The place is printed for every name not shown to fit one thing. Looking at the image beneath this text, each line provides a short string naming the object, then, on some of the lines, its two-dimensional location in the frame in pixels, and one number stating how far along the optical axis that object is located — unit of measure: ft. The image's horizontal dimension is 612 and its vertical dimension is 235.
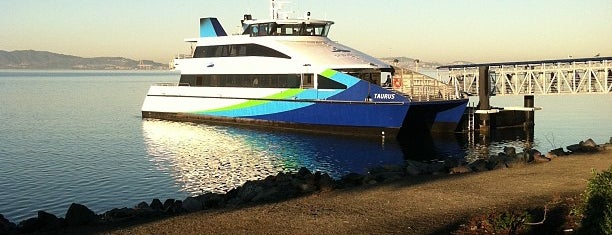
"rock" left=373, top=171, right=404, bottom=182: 51.71
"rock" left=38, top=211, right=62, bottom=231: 38.80
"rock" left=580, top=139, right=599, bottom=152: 68.46
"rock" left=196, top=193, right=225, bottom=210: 44.75
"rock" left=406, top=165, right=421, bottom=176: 55.51
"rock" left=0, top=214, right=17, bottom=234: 39.42
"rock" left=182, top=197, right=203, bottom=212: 42.75
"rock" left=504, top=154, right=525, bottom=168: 56.37
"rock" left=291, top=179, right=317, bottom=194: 46.57
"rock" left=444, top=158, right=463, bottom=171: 58.83
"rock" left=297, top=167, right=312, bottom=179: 56.90
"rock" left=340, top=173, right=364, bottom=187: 51.76
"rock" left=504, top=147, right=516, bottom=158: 67.44
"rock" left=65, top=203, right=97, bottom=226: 38.68
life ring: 105.34
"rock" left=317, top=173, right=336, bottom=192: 47.29
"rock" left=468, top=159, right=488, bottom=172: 56.85
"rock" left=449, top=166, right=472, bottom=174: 55.88
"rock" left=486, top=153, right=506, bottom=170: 56.90
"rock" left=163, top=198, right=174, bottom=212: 43.33
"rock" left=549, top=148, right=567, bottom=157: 66.33
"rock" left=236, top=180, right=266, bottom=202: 45.22
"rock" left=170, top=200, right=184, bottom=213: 42.56
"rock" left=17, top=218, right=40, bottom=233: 38.93
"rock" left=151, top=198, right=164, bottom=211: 44.62
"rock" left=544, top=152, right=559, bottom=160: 61.71
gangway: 111.34
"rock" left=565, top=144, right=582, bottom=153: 68.90
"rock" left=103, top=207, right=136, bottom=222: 40.40
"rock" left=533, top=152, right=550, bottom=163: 58.83
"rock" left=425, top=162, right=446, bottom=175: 56.49
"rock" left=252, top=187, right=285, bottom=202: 43.37
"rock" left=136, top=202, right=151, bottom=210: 44.12
